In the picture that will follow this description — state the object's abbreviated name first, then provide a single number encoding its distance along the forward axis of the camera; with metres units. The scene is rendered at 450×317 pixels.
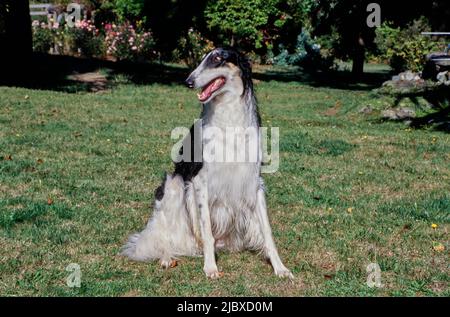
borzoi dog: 4.59
